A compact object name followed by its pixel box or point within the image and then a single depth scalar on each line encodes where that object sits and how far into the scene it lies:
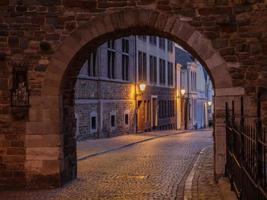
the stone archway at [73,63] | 12.91
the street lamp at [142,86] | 37.88
